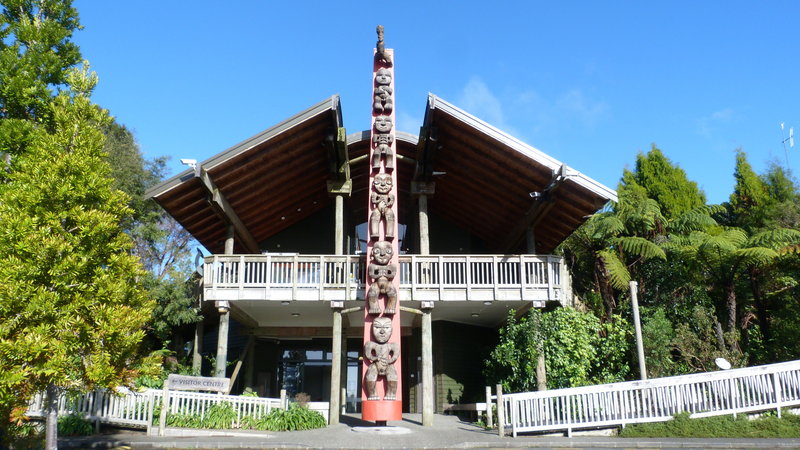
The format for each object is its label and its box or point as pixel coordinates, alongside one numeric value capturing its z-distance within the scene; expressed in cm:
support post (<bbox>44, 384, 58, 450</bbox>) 894
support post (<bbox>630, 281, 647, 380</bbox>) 1395
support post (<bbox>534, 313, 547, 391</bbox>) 1482
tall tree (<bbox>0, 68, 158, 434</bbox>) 840
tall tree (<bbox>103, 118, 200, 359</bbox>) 2055
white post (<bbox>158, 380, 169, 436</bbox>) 1228
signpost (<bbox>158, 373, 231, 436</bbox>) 1243
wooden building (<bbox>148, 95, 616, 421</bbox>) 1564
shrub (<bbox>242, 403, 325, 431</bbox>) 1339
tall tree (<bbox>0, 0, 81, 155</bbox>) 1443
